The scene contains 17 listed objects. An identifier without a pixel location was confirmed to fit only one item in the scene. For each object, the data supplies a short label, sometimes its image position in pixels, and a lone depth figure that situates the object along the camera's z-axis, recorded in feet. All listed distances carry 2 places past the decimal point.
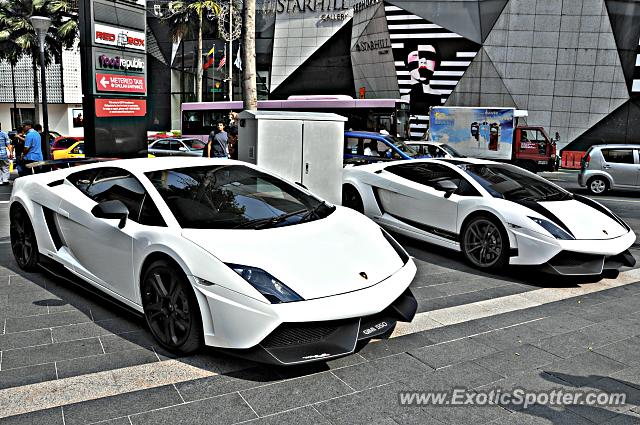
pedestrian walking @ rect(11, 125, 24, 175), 49.57
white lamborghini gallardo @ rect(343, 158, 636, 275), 20.01
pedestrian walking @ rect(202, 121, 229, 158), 38.60
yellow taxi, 71.92
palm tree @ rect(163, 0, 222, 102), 124.57
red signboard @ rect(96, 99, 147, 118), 45.65
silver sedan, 67.56
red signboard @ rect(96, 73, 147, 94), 45.52
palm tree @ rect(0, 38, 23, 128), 137.69
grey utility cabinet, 28.63
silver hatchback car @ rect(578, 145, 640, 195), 50.87
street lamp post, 51.06
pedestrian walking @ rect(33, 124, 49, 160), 50.93
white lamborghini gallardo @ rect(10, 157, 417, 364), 11.81
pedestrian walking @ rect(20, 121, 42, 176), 48.24
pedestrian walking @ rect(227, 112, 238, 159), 37.86
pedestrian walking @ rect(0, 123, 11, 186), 49.29
